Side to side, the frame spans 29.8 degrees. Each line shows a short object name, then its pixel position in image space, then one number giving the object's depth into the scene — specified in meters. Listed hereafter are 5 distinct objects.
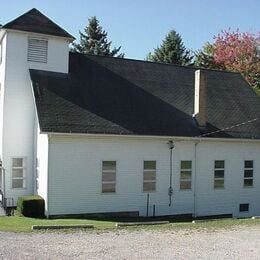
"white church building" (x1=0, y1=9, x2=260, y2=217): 24.78
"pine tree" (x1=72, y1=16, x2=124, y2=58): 73.78
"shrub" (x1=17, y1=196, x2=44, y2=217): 23.89
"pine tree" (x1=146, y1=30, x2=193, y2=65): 65.44
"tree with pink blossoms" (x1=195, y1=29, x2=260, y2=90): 59.28
